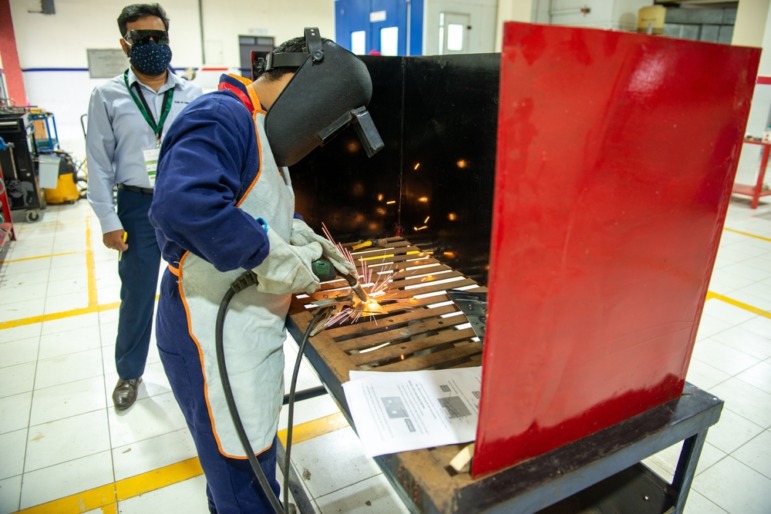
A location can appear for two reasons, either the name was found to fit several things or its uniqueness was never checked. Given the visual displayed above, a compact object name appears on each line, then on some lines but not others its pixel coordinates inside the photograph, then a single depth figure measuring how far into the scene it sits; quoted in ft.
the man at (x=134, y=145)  7.26
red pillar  27.32
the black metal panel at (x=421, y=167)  5.76
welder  3.63
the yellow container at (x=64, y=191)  20.63
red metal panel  2.40
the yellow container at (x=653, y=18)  21.17
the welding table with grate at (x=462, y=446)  2.86
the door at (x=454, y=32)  20.51
